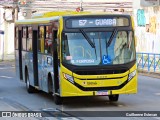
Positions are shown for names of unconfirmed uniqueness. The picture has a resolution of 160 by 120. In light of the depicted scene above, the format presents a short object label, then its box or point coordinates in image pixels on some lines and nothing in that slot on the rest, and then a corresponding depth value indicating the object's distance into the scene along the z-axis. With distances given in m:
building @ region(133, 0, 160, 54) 38.03
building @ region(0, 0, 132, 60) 57.59
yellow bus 16.22
